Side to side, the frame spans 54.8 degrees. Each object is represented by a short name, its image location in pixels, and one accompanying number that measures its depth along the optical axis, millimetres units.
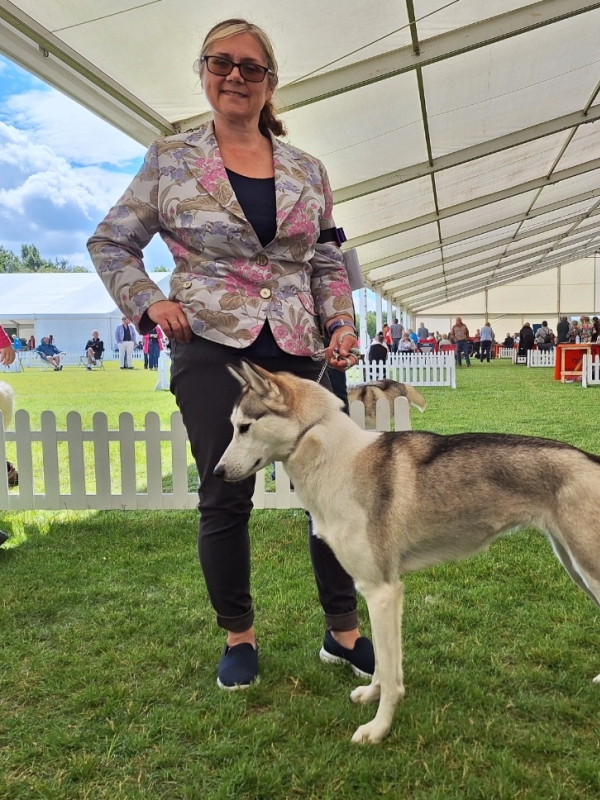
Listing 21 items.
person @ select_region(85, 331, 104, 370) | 28469
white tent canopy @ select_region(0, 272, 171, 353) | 32000
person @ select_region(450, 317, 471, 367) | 28094
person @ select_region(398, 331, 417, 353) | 22469
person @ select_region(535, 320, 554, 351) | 27875
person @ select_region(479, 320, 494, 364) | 30578
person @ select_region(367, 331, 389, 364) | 16188
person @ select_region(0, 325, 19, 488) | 5041
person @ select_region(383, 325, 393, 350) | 24000
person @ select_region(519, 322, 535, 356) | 28156
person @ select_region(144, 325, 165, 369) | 23444
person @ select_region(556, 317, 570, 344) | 25750
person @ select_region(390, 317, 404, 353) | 23984
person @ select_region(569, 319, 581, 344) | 26266
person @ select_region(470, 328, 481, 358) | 36594
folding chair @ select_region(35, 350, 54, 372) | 30812
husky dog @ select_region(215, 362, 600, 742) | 2133
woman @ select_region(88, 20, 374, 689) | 2219
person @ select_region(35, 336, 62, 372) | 29752
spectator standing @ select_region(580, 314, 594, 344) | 24391
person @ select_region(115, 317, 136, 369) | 25094
